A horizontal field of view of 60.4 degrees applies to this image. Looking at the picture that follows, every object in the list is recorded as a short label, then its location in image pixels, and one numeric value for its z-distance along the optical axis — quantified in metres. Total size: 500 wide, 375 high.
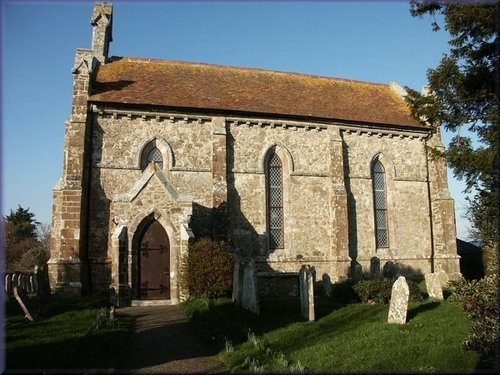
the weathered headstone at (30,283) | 17.95
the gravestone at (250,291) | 12.77
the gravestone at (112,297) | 14.59
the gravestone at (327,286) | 16.42
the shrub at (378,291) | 14.81
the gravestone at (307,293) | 11.98
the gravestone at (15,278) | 14.72
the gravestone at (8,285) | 15.59
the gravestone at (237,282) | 14.30
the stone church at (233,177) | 16.22
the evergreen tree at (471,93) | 10.98
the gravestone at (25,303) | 11.31
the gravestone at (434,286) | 15.33
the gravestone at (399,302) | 11.22
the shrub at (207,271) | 14.93
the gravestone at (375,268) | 19.47
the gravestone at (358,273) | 19.36
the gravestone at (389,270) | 19.73
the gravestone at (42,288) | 12.78
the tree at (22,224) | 44.62
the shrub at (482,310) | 7.69
